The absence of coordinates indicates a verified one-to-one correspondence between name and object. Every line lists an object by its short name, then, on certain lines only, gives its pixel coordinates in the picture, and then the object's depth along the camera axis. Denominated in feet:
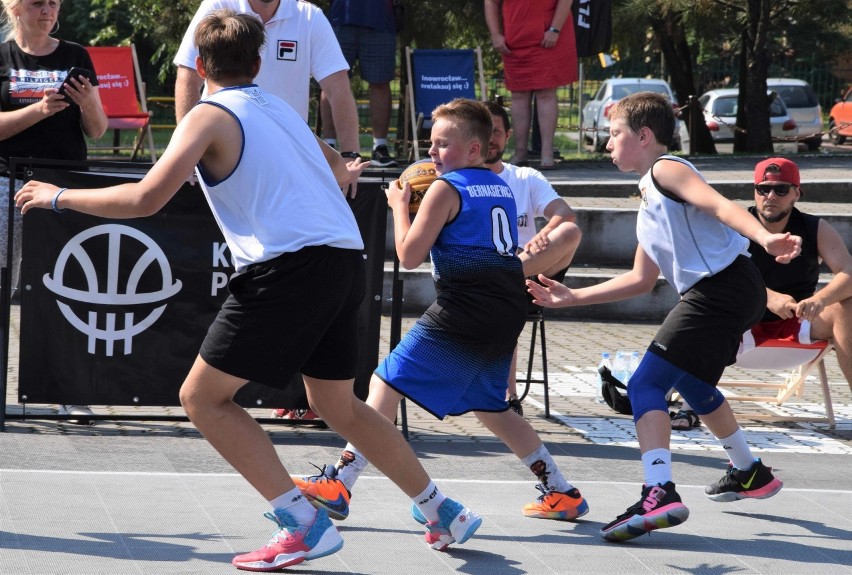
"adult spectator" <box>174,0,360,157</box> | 42.52
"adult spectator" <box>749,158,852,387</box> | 46.60
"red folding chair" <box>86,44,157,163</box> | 102.25
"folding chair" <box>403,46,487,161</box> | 95.35
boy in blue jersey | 32.22
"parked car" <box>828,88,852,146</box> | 209.26
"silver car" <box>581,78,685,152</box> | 191.93
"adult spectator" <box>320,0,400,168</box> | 81.25
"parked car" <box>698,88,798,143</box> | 197.67
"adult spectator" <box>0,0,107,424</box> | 43.16
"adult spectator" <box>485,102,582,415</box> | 40.81
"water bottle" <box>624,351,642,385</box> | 52.79
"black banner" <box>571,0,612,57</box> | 96.17
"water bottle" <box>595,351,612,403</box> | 48.51
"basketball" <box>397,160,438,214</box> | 37.95
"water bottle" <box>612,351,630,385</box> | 52.33
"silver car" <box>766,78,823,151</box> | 209.67
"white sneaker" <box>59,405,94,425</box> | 43.62
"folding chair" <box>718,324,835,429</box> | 47.39
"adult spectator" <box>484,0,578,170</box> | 81.05
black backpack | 46.93
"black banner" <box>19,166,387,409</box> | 41.16
